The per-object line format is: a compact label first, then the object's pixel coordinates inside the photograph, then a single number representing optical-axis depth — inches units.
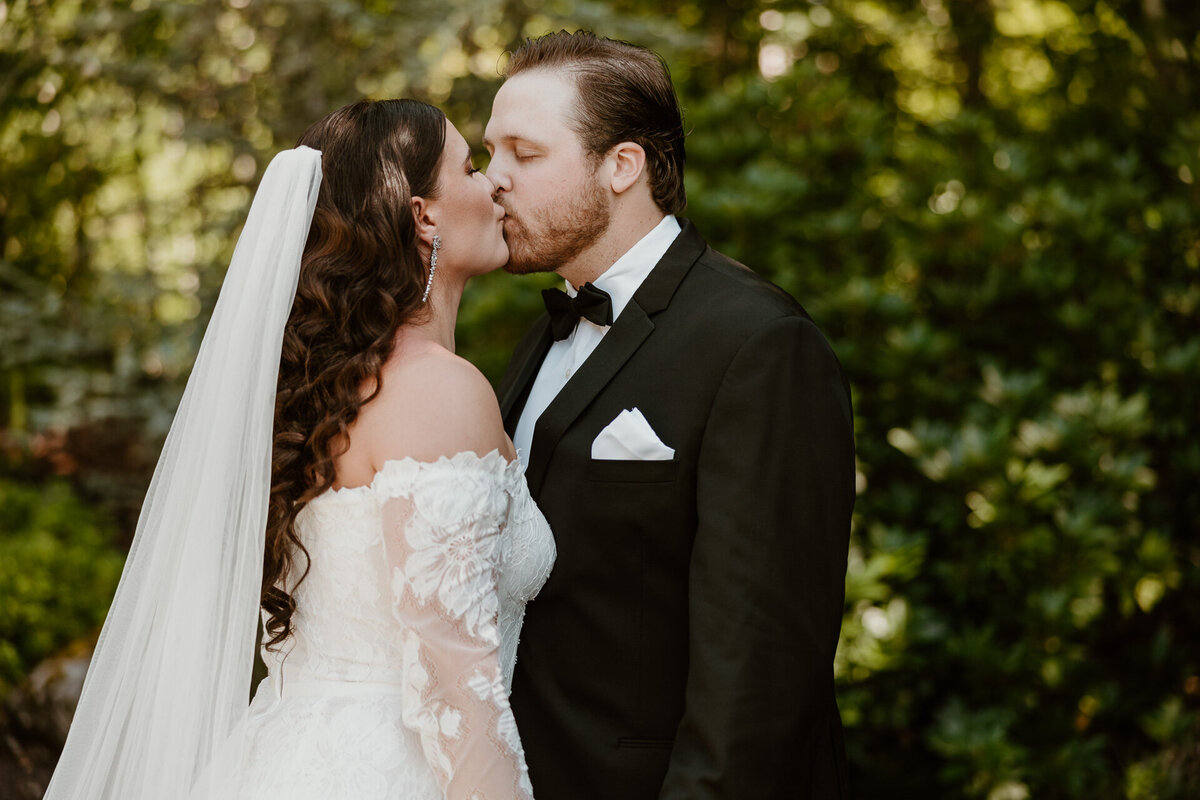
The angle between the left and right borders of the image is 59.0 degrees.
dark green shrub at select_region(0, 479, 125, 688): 206.8
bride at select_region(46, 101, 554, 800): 75.3
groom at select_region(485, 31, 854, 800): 76.6
